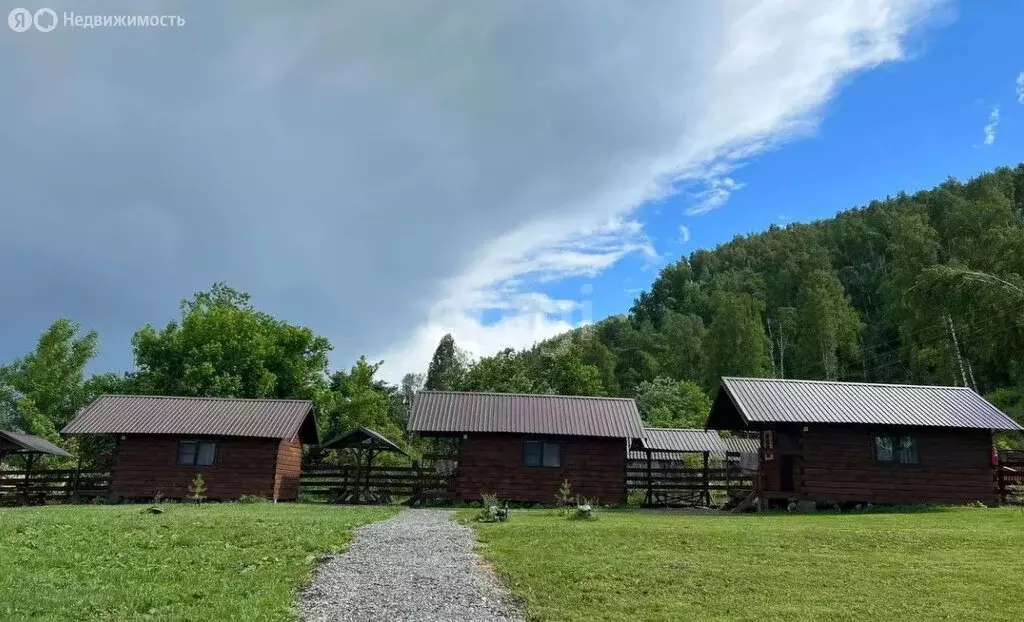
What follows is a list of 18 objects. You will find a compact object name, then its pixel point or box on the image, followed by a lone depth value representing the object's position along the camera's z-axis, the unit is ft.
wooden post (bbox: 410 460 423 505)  83.36
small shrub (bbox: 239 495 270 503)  81.76
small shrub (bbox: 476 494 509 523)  52.65
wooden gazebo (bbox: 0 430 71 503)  86.69
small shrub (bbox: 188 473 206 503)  80.12
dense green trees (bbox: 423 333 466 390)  199.29
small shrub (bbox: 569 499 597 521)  54.03
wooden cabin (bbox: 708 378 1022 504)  71.00
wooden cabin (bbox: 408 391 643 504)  80.74
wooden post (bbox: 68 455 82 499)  87.81
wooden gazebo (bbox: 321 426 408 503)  86.89
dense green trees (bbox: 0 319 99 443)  172.76
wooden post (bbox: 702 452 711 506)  85.87
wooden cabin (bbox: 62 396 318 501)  84.74
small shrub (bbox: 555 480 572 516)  77.36
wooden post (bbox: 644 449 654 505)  86.58
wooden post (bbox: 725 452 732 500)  84.02
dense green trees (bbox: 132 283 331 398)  149.07
